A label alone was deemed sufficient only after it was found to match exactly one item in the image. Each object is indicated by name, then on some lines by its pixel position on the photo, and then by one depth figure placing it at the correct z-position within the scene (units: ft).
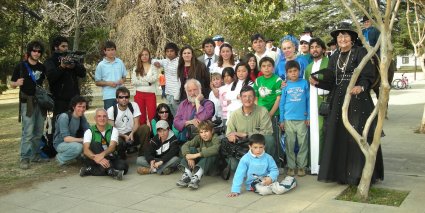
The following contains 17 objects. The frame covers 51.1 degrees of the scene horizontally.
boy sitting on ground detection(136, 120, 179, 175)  20.88
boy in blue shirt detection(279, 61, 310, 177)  19.99
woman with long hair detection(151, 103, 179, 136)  22.34
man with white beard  21.53
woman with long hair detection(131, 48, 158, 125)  24.97
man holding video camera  24.00
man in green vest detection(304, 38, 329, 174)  19.63
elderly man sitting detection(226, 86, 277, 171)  19.27
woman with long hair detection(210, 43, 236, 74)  23.91
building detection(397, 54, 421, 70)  197.47
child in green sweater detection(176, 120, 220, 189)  19.01
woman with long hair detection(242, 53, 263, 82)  22.61
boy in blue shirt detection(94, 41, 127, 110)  24.68
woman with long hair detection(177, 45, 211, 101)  24.09
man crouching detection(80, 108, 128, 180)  20.54
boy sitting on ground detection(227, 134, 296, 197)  16.98
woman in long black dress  17.12
